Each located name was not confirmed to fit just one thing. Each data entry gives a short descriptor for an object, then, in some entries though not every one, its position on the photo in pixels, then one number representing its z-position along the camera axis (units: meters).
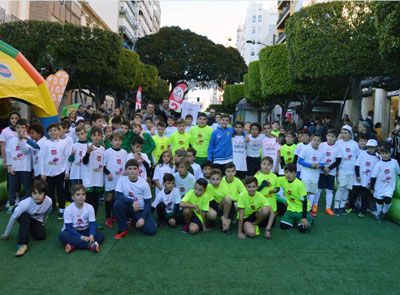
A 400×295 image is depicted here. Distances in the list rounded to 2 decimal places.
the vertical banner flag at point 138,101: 16.69
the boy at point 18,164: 6.72
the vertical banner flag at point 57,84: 11.71
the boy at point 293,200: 6.17
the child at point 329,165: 7.28
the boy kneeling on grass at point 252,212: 5.78
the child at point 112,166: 6.40
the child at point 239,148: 7.98
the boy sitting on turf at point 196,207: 5.86
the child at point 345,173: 7.34
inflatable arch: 8.60
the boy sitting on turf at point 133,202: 5.64
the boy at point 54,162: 6.40
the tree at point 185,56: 46.44
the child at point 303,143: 7.68
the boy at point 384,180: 6.78
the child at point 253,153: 8.43
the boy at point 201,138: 8.28
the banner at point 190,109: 11.40
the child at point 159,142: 8.55
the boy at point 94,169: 6.23
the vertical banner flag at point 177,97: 12.84
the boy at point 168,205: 6.15
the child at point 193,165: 6.91
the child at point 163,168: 6.73
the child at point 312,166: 7.14
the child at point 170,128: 9.45
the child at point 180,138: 8.38
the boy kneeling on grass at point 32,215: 5.02
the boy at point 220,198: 6.03
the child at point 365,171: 7.13
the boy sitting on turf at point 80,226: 4.96
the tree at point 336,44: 13.30
